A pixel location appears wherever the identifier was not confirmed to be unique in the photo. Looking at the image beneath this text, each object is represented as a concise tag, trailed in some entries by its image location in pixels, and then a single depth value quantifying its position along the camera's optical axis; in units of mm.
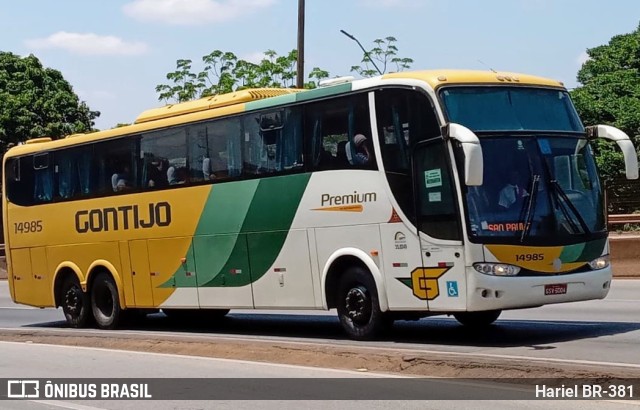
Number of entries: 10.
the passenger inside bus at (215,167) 16812
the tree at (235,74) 50719
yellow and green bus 13148
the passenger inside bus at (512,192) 13125
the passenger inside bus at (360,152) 14391
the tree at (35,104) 55156
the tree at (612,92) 40062
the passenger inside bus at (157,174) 18125
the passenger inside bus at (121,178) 18969
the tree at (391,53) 47456
